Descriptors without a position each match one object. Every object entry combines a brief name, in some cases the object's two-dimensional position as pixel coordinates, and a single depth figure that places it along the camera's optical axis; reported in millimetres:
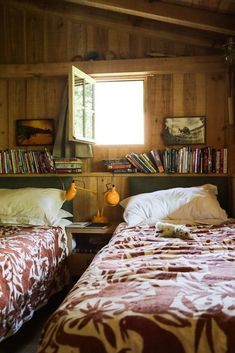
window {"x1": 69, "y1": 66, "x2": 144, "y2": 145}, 3721
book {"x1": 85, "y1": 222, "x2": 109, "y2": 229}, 3338
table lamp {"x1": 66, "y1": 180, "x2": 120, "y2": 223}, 3375
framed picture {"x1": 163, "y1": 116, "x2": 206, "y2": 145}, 3592
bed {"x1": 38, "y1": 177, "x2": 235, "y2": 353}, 1124
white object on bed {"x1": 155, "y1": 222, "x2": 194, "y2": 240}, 2419
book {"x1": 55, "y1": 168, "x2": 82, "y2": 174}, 3650
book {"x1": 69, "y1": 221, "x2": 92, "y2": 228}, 3336
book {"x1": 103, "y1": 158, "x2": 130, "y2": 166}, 3609
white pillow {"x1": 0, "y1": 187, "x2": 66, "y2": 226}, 3242
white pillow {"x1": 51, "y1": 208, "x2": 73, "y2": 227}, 3309
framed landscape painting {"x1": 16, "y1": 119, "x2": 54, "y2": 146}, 3799
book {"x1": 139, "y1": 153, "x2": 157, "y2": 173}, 3562
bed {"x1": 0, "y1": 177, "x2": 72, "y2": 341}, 2186
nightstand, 3286
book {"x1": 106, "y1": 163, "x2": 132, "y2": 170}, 3598
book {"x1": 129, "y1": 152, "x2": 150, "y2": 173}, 3570
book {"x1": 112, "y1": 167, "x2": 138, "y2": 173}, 3604
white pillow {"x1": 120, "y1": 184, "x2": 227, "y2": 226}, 3031
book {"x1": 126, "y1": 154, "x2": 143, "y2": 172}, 3590
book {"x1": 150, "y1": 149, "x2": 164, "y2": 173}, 3545
